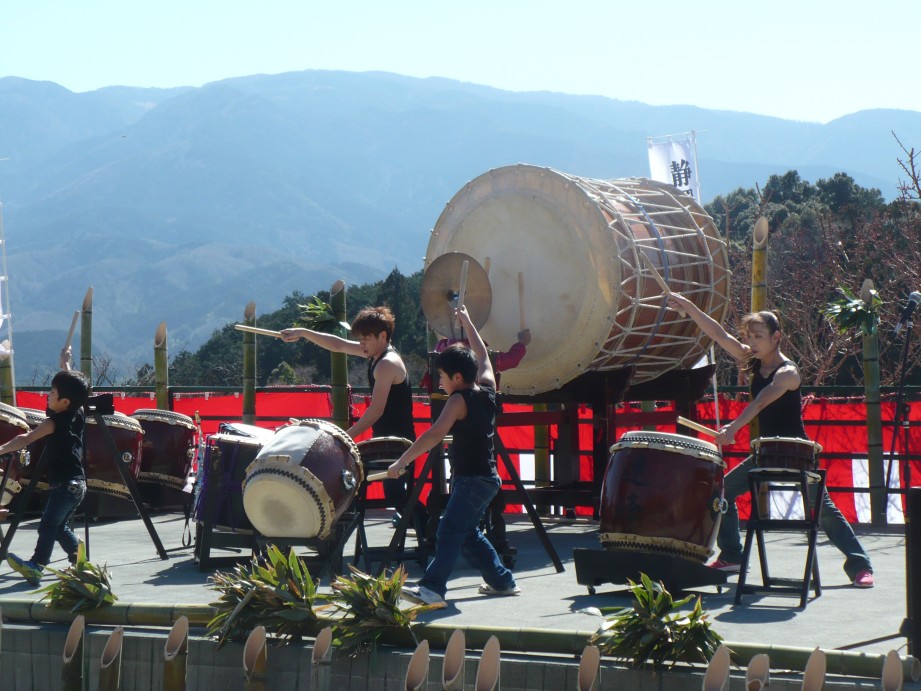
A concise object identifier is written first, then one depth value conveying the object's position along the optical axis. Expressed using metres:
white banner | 15.87
